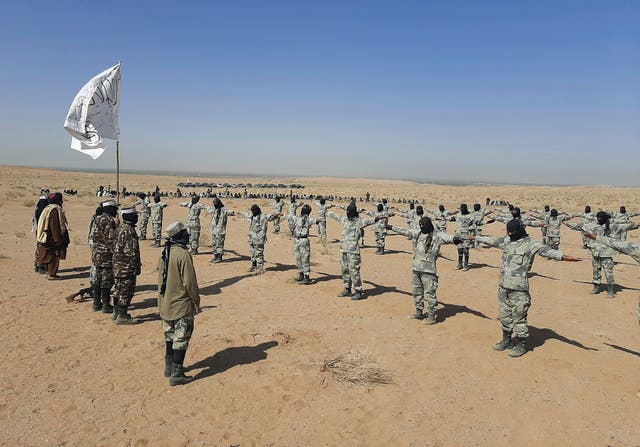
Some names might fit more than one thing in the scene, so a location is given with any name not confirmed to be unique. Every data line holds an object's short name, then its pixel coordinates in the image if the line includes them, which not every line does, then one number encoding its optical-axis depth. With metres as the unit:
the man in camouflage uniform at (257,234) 12.26
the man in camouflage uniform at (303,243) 11.27
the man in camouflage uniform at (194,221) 14.81
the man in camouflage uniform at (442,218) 16.31
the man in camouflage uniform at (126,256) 7.39
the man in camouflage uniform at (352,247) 9.80
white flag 9.37
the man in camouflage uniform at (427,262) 7.95
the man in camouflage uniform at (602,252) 10.74
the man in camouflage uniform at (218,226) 13.37
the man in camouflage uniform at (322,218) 17.95
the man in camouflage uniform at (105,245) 7.99
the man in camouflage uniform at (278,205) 19.47
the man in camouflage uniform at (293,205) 18.19
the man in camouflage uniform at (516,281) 6.48
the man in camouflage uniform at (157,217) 16.20
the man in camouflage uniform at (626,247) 5.98
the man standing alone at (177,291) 5.35
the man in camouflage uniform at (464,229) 14.28
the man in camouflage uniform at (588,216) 15.95
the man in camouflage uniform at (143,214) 17.94
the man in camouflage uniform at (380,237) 16.90
